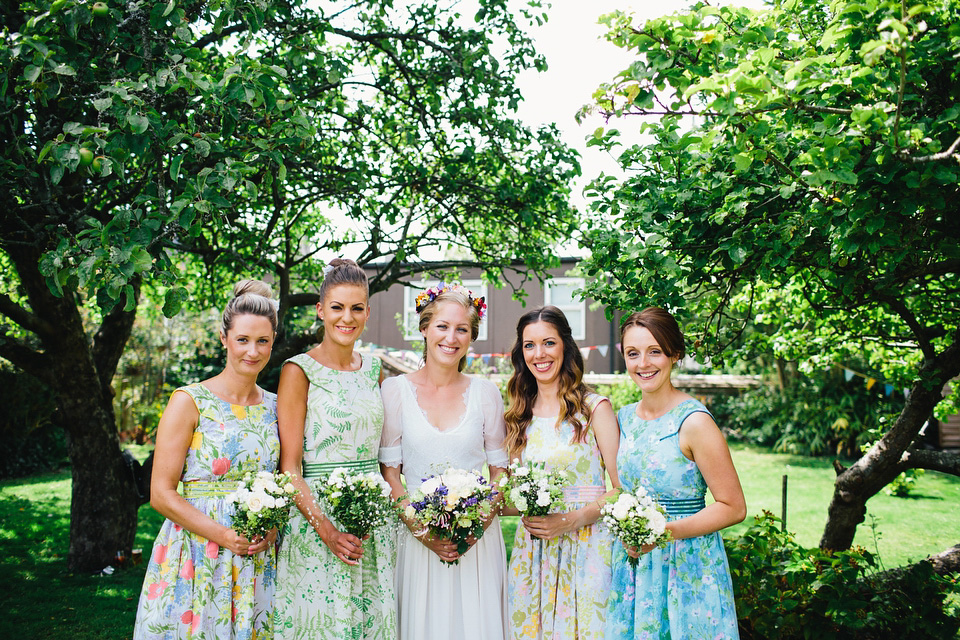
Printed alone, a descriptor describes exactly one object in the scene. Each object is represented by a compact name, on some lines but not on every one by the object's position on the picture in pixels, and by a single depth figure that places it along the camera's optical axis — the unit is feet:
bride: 12.30
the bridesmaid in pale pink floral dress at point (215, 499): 10.46
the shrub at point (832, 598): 13.87
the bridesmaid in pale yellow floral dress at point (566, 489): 11.64
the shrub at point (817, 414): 50.72
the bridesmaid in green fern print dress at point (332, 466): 11.48
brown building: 68.59
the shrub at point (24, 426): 42.09
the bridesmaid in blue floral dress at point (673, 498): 10.30
